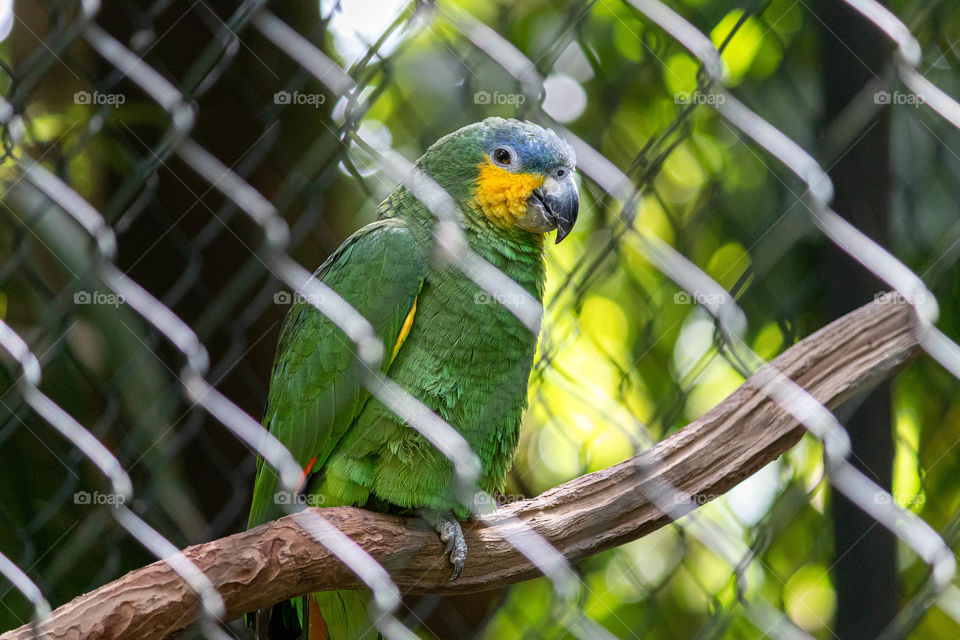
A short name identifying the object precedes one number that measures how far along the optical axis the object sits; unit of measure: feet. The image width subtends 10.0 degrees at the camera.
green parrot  7.50
